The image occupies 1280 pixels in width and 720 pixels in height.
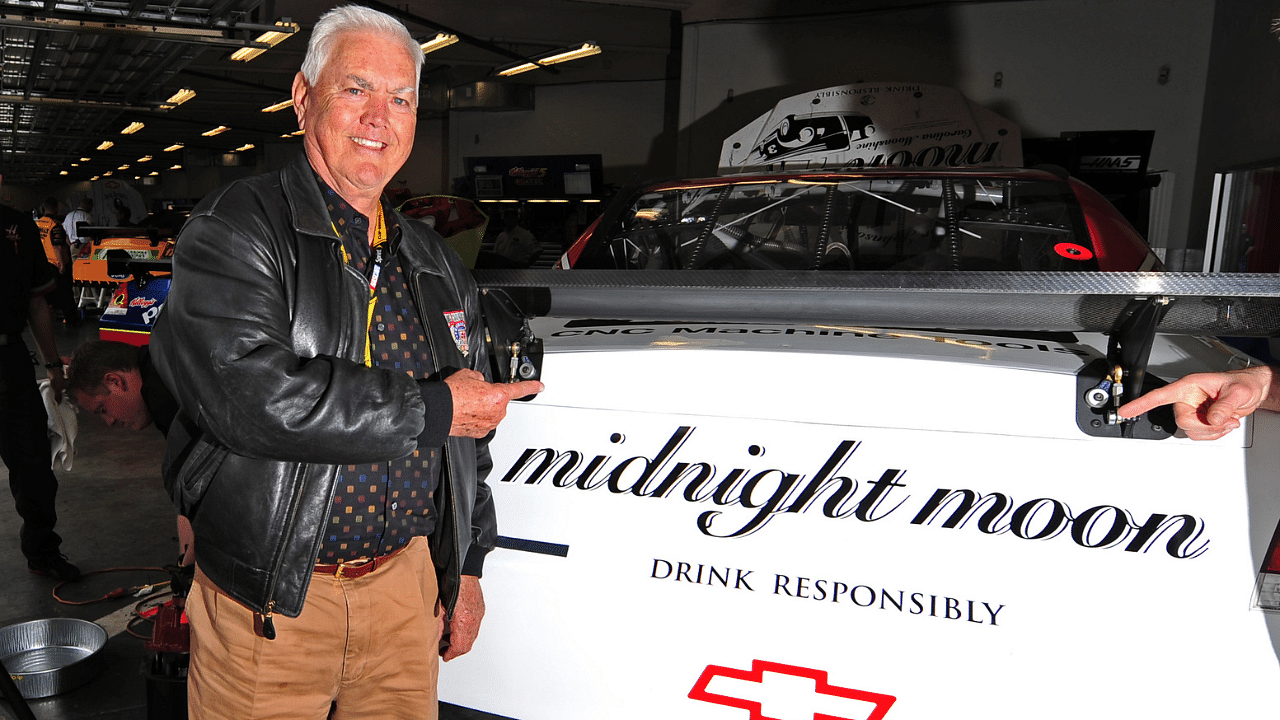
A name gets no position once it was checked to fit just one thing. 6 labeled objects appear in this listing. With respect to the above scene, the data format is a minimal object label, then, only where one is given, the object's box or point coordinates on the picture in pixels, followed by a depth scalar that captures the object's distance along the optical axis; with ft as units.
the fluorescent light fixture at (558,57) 46.50
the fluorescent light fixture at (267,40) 28.36
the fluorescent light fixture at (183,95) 56.03
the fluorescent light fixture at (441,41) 42.57
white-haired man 4.30
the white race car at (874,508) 4.04
